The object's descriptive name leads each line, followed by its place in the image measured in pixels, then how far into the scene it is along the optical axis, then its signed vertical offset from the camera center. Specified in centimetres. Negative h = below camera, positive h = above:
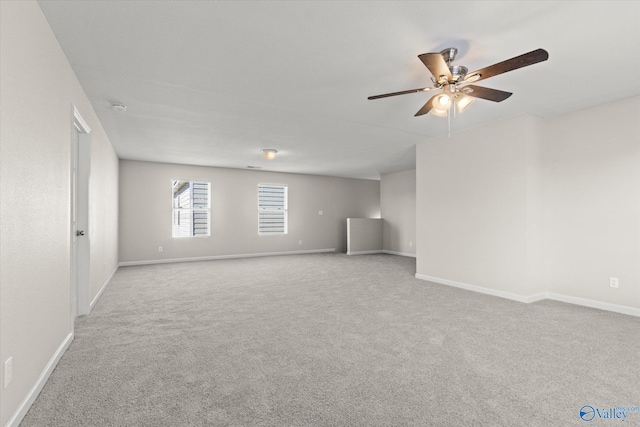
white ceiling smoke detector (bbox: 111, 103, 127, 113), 354 +122
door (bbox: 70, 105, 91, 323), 329 -6
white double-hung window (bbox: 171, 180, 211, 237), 759 +19
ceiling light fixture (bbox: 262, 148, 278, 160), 579 +114
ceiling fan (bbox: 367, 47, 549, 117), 207 +102
